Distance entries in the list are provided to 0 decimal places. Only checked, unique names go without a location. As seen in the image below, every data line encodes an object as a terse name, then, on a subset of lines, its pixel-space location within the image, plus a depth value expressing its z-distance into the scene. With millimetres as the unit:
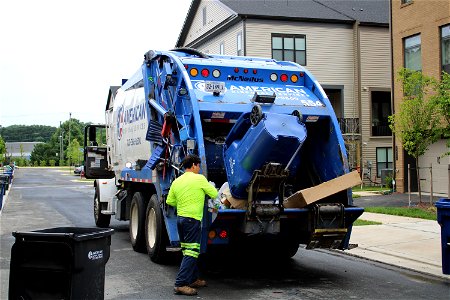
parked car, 61550
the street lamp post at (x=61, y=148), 112688
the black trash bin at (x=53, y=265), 5020
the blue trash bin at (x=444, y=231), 7668
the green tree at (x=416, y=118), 17406
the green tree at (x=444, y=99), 15414
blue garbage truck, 7238
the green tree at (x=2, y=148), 76550
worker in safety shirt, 6996
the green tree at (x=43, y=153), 124231
